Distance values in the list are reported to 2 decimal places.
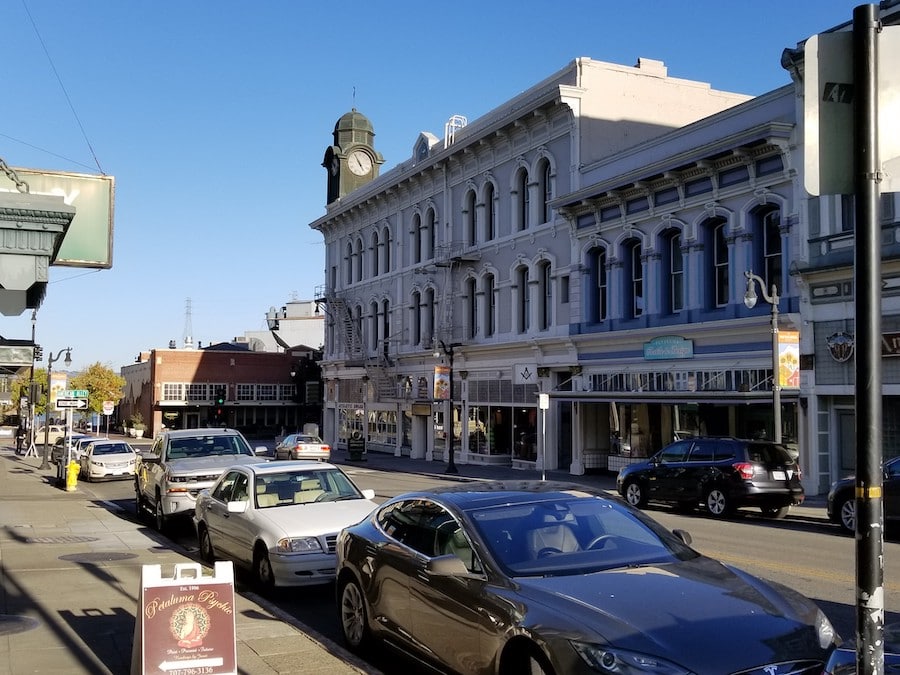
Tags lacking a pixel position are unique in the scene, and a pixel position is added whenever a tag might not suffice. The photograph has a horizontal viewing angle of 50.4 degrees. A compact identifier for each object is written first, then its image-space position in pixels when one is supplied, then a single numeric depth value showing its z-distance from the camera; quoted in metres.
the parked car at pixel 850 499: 15.97
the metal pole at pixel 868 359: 3.60
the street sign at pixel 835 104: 3.73
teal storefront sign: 28.02
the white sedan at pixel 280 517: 10.75
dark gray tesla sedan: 5.33
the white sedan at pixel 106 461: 31.28
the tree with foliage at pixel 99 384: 84.81
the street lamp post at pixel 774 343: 21.66
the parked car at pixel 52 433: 60.03
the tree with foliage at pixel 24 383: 60.68
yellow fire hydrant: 27.19
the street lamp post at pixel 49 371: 39.62
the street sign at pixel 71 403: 31.74
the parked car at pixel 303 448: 38.66
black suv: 19.31
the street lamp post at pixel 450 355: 35.36
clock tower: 56.03
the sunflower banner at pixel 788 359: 22.48
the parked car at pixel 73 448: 35.68
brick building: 78.94
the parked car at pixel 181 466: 16.84
